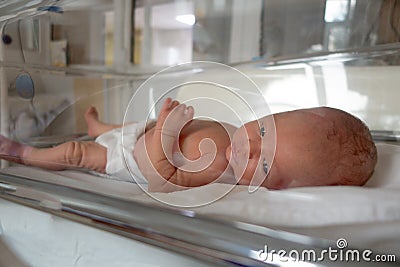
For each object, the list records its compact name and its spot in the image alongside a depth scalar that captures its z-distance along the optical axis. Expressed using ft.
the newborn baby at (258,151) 1.93
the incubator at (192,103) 1.29
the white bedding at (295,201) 1.41
